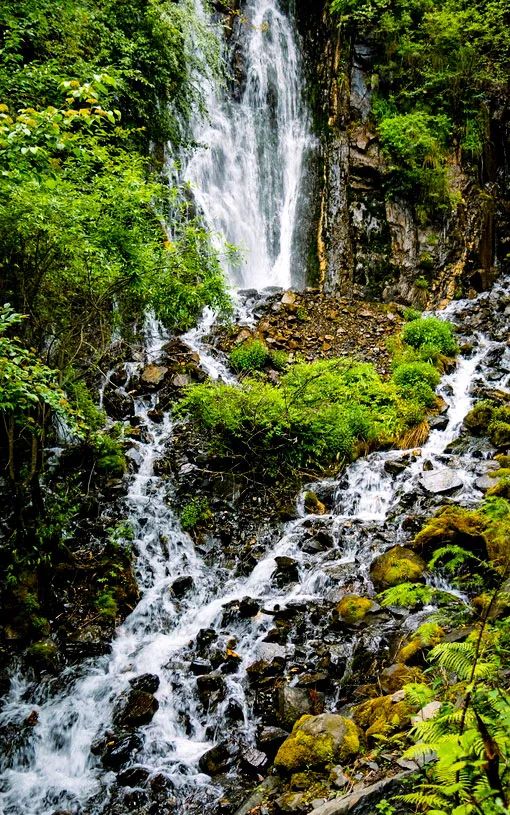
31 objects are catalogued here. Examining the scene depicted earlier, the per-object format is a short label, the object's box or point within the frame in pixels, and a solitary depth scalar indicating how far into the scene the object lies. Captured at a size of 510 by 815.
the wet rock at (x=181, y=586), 6.88
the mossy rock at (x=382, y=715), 3.52
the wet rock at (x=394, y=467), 8.80
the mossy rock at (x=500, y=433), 8.99
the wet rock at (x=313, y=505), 8.37
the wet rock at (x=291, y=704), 4.75
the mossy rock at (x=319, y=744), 3.78
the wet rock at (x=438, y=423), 10.05
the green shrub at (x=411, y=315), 13.86
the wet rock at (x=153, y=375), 10.33
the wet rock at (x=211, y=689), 5.32
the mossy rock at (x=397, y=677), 4.27
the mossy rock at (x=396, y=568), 6.16
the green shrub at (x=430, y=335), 12.46
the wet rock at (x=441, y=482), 8.03
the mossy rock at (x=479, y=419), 9.52
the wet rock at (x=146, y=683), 5.53
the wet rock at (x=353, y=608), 5.82
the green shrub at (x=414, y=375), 11.08
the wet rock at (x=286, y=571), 6.86
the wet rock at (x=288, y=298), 13.52
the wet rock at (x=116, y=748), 4.85
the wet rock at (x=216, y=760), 4.65
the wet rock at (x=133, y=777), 4.65
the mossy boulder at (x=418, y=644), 4.54
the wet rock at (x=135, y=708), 5.22
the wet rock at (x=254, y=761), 4.42
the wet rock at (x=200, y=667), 5.68
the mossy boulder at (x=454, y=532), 5.99
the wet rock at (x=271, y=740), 4.54
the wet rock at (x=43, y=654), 5.77
